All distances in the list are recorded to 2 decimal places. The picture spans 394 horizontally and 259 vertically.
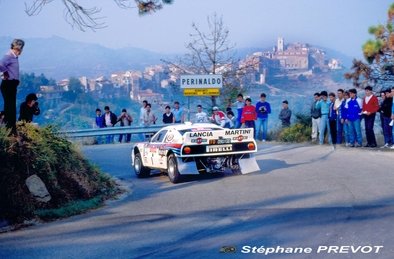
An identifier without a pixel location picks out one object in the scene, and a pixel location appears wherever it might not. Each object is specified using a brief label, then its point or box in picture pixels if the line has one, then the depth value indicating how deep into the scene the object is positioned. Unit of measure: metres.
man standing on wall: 11.12
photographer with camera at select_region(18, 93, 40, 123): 14.10
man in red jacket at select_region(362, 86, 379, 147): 19.59
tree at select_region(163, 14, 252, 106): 31.84
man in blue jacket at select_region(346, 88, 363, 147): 19.95
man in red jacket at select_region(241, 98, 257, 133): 24.20
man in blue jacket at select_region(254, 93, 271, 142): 24.45
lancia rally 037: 14.33
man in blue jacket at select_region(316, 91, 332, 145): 21.61
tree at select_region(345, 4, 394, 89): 22.70
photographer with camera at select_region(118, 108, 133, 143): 28.41
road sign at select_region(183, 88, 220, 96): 24.91
